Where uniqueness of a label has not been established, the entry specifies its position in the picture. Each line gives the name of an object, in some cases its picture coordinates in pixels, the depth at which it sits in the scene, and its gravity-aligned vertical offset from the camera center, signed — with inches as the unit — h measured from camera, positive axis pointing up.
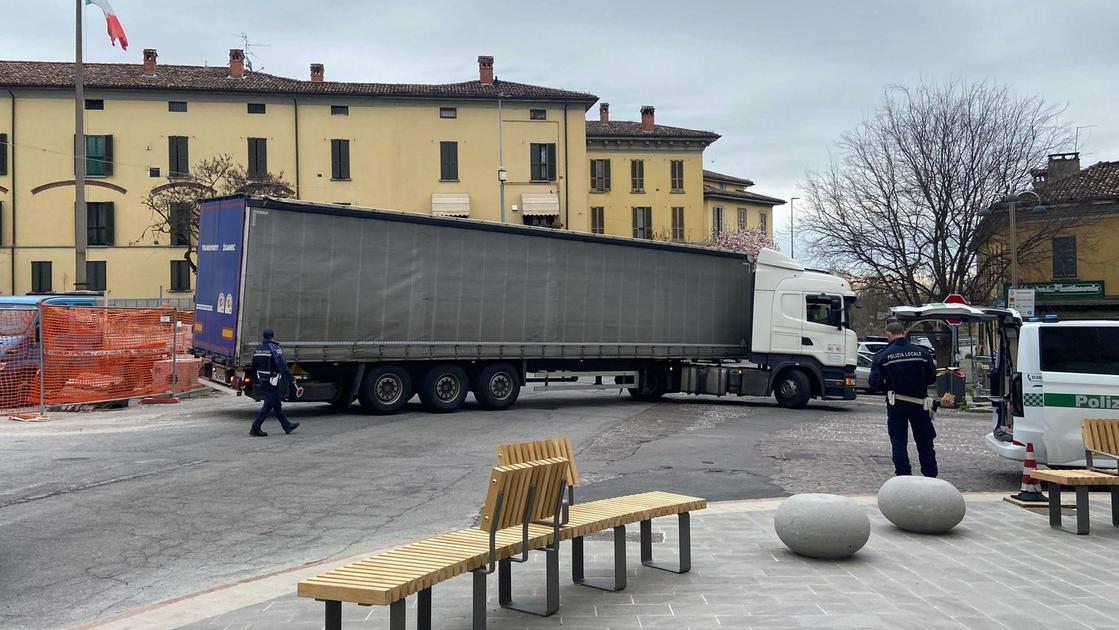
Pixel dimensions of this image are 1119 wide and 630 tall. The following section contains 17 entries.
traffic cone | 381.1 -63.0
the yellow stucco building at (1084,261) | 1753.2 +108.7
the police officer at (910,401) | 408.8 -31.4
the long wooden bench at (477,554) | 181.5 -46.3
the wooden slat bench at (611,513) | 244.2 -48.4
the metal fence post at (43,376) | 739.5 -32.2
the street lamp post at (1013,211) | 1126.4 +127.9
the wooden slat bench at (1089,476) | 321.4 -49.9
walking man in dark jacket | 623.2 -27.5
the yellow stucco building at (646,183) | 2404.0 +345.5
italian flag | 1080.8 +326.5
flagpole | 991.0 +146.8
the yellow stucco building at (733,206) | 2910.9 +360.2
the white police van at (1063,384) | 416.2 -25.8
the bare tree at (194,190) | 1852.9 +262.2
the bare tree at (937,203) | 1408.7 +172.4
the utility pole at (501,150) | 1836.9 +350.9
